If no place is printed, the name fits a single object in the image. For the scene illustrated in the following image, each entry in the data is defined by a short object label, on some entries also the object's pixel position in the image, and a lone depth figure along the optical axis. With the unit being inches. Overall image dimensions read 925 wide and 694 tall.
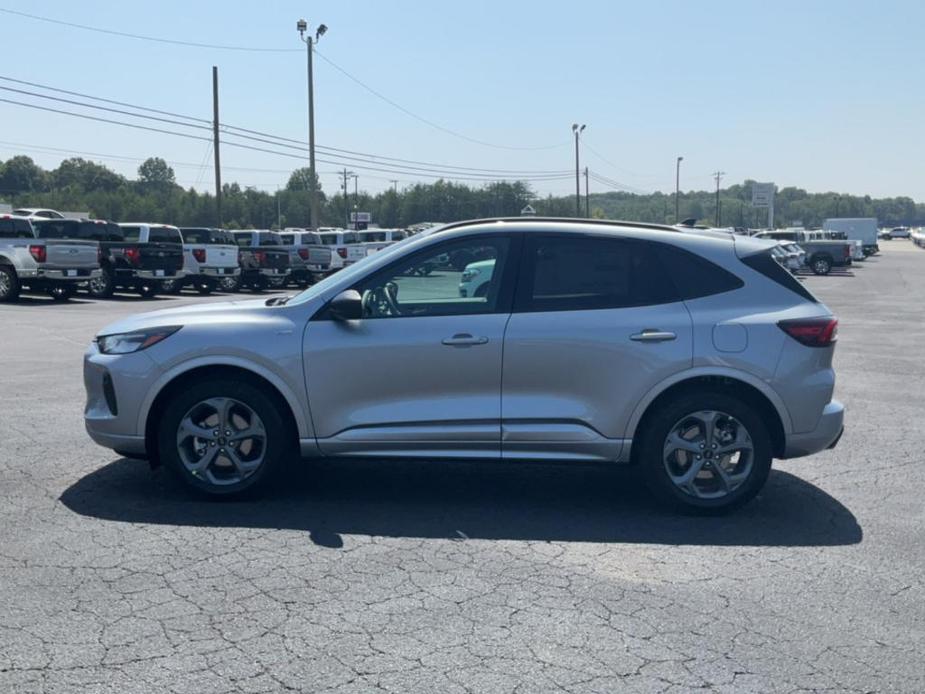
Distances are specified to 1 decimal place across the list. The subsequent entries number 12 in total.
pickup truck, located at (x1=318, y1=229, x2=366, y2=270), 1296.8
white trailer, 2738.7
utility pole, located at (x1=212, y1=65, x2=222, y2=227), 1764.3
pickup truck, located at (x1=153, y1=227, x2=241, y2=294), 1086.4
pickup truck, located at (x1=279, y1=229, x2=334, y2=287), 1224.8
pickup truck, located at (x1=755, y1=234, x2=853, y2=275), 1851.6
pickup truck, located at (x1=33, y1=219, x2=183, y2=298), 997.8
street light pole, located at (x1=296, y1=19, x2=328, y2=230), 1770.4
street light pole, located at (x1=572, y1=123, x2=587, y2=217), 2802.7
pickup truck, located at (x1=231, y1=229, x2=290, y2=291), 1169.4
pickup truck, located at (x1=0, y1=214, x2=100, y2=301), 903.1
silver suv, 242.4
